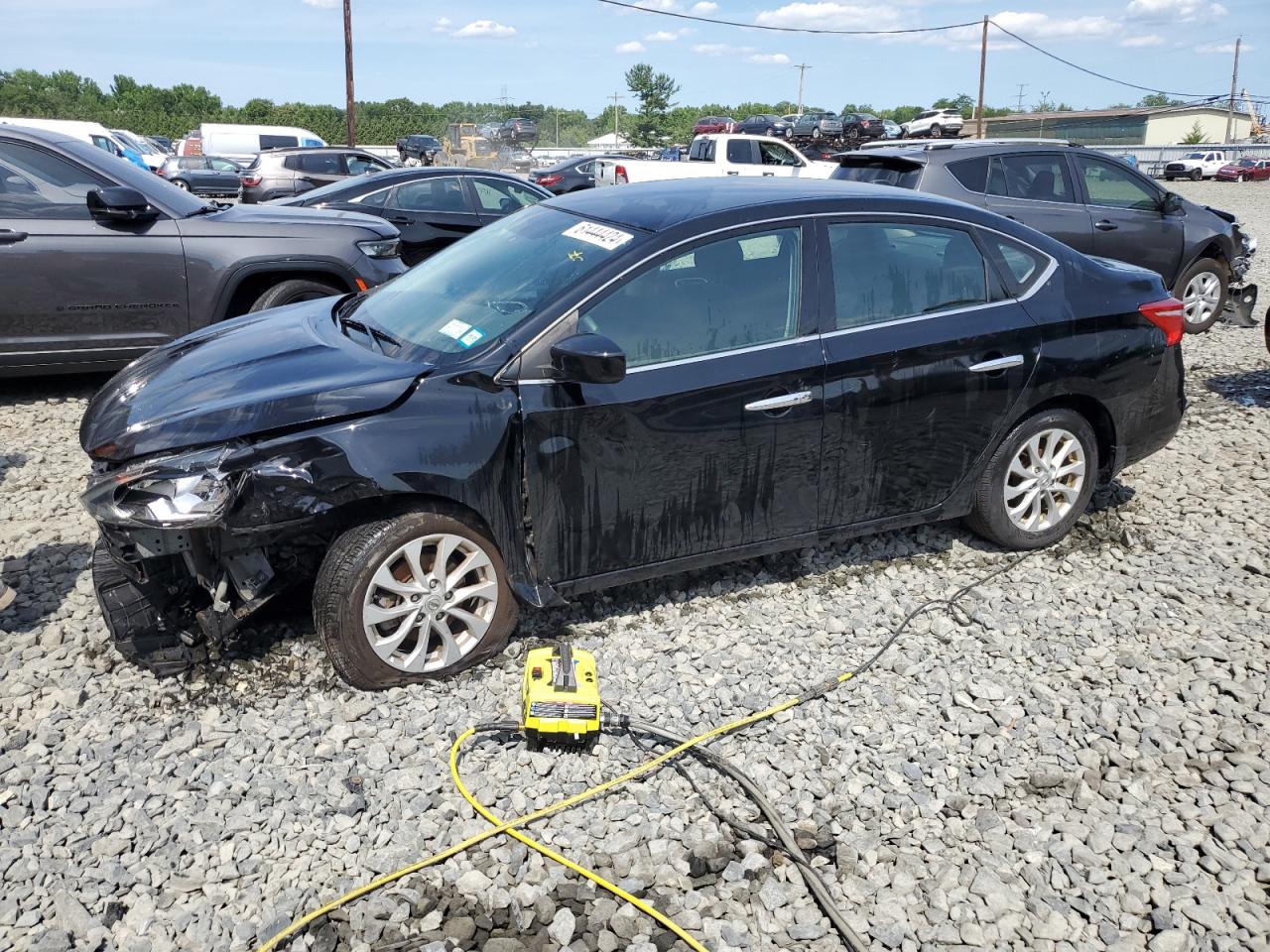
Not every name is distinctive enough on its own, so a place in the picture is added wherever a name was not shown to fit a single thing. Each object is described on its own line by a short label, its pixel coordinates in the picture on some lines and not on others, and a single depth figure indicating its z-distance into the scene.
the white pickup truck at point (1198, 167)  43.62
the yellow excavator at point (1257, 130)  75.25
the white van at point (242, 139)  31.84
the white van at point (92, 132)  24.88
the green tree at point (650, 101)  74.00
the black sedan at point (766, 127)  37.06
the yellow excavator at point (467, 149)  44.25
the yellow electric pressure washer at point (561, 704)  3.41
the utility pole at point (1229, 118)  74.12
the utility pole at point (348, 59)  30.78
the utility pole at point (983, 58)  51.12
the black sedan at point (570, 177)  22.33
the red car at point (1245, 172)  42.72
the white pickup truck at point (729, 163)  17.56
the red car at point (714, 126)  39.06
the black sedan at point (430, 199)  11.23
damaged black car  3.49
